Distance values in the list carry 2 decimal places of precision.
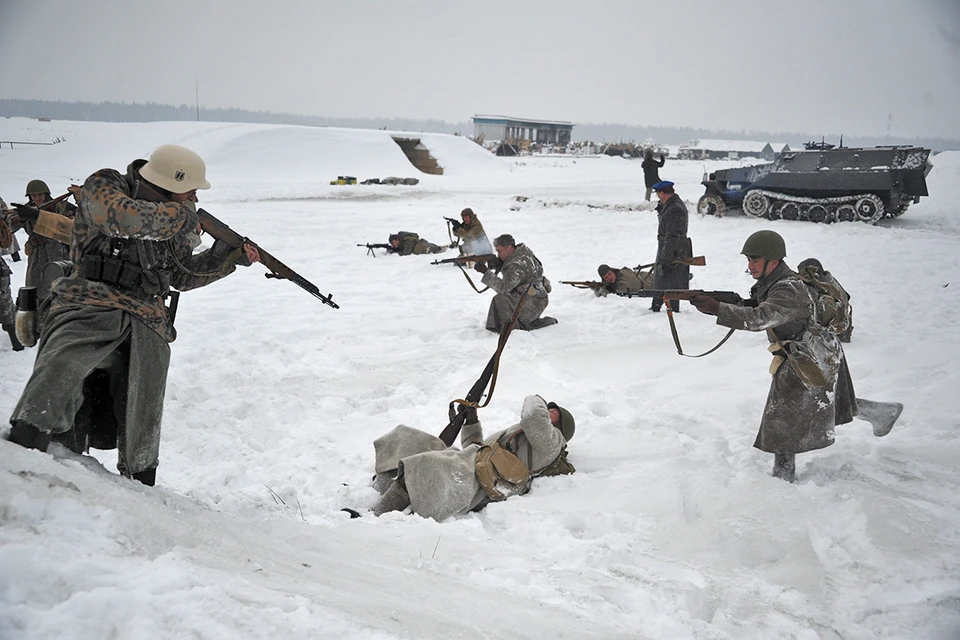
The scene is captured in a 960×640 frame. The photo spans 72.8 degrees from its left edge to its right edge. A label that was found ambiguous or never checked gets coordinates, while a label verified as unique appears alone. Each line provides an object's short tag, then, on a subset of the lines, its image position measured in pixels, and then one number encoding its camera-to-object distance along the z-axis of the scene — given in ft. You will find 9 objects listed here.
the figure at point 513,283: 24.26
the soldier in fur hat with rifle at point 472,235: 31.32
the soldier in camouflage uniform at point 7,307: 20.10
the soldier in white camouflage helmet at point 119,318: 8.79
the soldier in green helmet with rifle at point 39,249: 20.68
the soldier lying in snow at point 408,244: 41.04
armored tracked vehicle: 46.46
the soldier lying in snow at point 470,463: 12.00
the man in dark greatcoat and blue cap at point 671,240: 26.71
